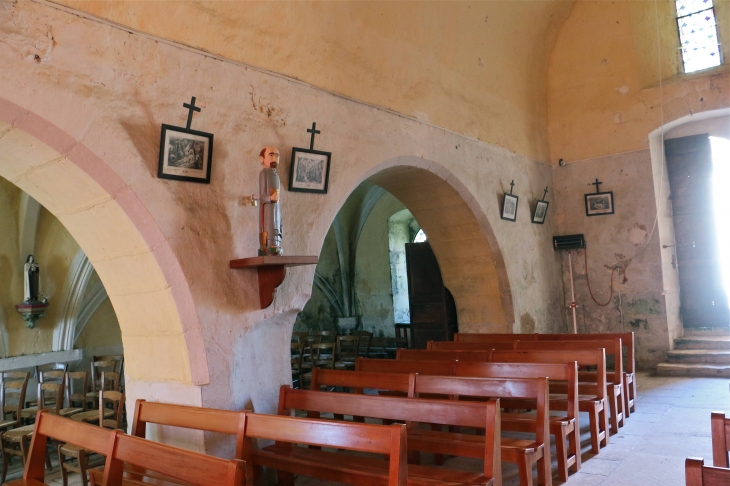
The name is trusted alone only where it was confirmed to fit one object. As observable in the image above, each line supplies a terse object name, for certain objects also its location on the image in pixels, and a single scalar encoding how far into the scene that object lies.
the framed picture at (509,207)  7.54
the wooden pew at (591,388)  4.25
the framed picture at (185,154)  3.72
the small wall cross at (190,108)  3.87
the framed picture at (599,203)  8.62
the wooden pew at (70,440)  2.67
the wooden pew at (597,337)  5.50
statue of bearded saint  3.90
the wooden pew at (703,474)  1.55
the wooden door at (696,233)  8.44
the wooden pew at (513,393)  3.25
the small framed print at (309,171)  4.55
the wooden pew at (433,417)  2.76
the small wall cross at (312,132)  4.73
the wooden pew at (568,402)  3.71
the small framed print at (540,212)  8.38
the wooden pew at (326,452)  2.32
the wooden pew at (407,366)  4.27
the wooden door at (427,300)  8.39
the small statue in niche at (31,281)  7.77
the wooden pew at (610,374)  4.77
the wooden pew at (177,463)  2.14
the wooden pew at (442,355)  4.79
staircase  7.25
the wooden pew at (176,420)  3.00
